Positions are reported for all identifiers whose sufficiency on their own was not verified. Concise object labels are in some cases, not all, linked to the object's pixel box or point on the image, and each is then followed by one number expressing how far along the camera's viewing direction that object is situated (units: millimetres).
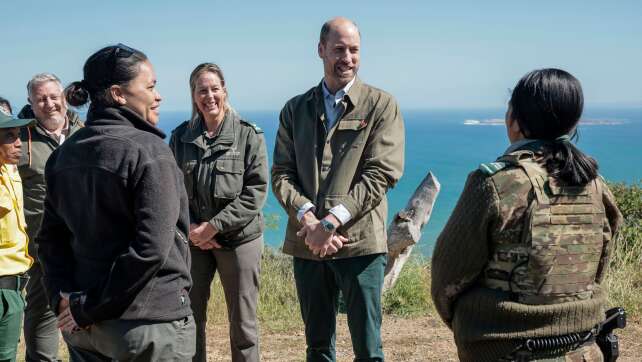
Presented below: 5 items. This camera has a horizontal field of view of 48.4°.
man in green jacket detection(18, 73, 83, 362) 4613
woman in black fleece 2645
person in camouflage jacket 2523
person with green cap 3658
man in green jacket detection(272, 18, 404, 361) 3967
